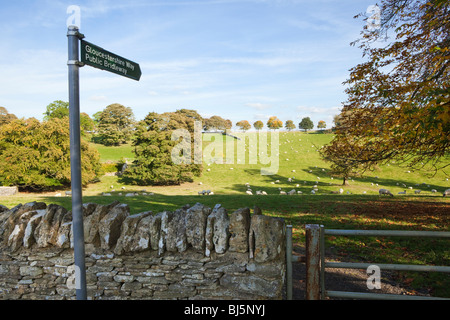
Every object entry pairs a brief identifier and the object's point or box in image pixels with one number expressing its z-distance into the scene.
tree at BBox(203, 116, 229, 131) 89.62
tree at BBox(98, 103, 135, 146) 62.66
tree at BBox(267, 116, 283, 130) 135.00
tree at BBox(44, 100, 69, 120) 48.81
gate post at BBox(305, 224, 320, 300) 4.02
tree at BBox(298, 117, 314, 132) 112.31
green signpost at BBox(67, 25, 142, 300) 3.29
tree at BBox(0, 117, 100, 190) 27.16
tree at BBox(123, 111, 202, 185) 33.69
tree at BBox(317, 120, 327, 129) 126.26
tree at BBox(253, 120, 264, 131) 140.00
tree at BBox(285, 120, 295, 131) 151.45
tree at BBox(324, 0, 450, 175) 8.06
